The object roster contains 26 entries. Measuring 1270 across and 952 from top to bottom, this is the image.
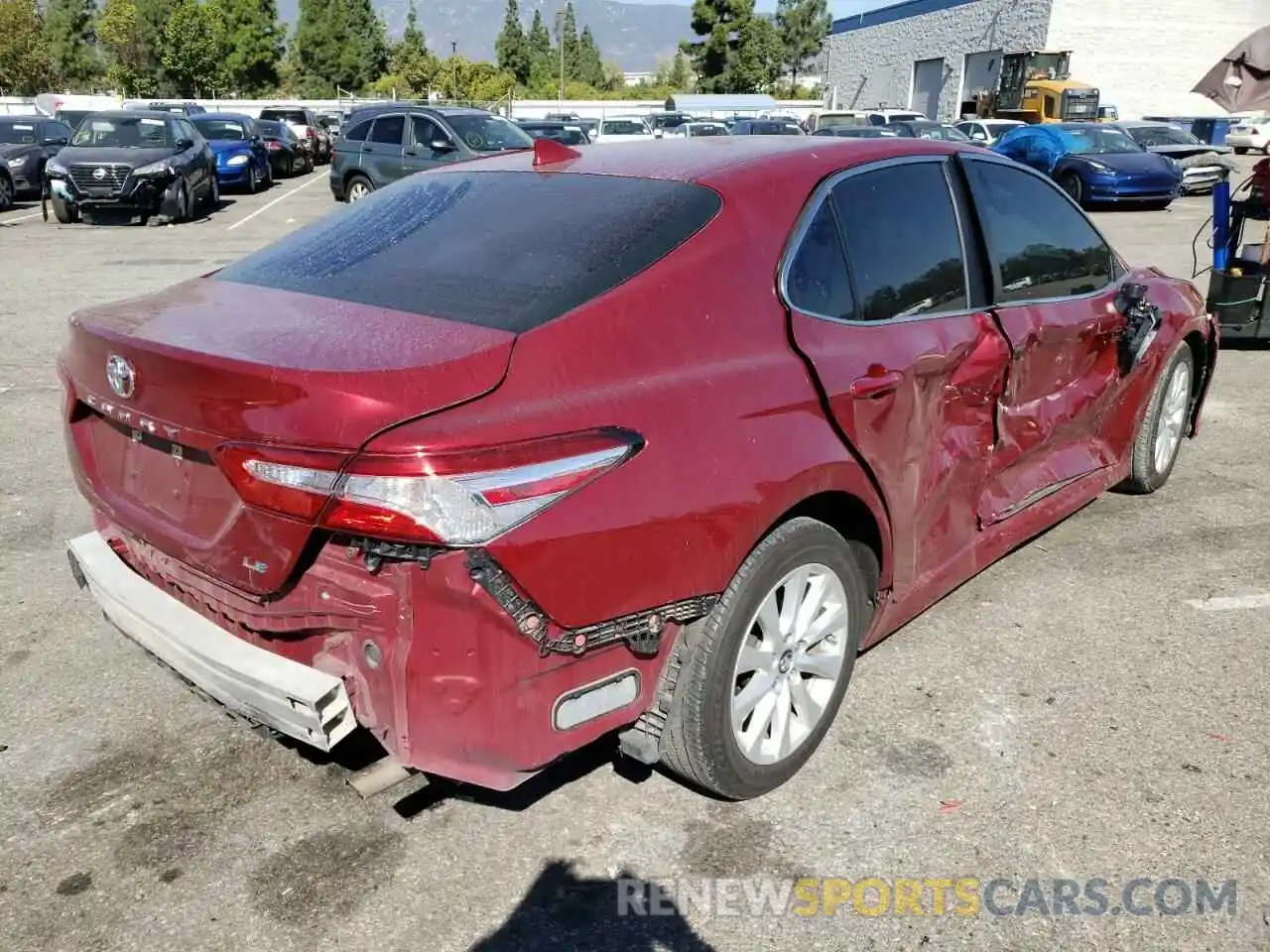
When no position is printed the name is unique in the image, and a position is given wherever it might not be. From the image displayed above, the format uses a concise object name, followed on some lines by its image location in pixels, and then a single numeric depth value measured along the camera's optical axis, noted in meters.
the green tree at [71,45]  65.31
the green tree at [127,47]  62.06
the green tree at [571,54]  92.50
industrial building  43.22
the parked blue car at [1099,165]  19.55
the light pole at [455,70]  66.88
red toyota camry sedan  2.20
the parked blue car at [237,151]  21.92
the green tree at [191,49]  58.53
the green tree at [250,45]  64.38
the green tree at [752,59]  66.81
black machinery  8.16
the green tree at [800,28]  82.88
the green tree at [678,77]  94.25
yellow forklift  34.44
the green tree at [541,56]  86.88
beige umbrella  11.10
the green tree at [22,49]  58.88
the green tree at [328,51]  72.25
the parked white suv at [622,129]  30.34
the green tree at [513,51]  86.06
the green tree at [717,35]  66.81
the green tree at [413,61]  68.38
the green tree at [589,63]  95.50
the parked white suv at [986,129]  26.53
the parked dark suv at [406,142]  16.06
